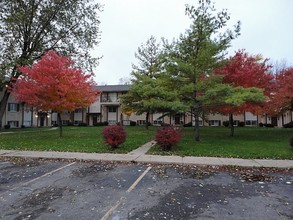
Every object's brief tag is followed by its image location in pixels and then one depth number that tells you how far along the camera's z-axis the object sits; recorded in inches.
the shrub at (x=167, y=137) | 525.0
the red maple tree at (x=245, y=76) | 702.5
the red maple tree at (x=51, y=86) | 689.6
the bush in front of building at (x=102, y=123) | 1710.6
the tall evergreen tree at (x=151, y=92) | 600.4
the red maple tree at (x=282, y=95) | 661.3
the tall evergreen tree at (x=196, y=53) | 615.2
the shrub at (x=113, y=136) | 541.6
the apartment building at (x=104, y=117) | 1557.6
